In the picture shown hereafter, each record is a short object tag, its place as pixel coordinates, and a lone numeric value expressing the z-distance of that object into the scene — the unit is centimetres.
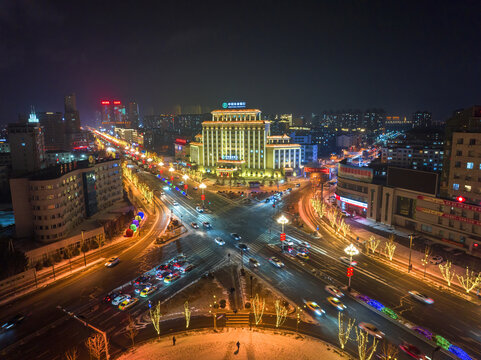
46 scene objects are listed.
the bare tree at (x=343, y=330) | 3394
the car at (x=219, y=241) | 6358
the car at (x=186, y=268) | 5200
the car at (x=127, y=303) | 4181
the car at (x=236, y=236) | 6614
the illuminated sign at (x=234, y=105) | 13338
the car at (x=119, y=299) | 4266
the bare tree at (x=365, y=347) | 3147
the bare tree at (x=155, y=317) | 3638
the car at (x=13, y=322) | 3791
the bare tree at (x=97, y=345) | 3208
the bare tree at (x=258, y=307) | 3862
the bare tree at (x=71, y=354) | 3266
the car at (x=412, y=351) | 3234
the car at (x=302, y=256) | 5641
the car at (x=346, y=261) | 5402
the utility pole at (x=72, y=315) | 3822
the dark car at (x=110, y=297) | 4309
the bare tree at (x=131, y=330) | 3496
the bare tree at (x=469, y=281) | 4406
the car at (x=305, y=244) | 6130
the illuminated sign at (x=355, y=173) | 7731
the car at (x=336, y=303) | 4106
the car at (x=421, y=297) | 4197
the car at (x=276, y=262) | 5301
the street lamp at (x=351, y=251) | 4541
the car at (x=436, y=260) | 5316
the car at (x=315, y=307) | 4017
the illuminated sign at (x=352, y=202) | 7876
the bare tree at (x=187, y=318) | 3747
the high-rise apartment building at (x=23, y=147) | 11550
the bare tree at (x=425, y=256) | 5219
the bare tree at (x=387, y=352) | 3202
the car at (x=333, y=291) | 4397
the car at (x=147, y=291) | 4472
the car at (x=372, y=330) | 3559
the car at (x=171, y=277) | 4867
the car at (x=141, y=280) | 4802
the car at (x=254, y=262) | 5380
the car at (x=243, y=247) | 6046
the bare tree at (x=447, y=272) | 4668
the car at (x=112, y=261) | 5401
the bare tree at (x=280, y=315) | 3793
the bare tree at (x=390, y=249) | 5509
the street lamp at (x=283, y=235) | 5739
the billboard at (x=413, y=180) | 6359
